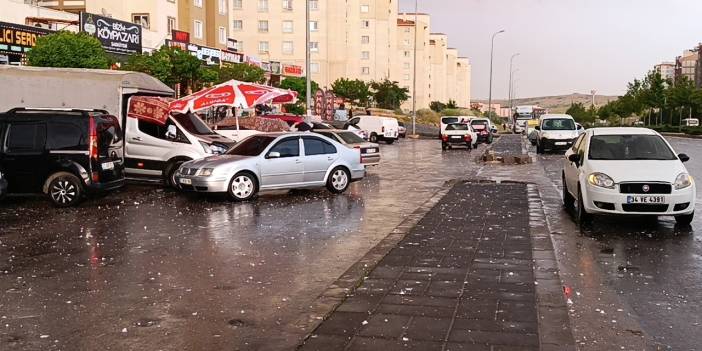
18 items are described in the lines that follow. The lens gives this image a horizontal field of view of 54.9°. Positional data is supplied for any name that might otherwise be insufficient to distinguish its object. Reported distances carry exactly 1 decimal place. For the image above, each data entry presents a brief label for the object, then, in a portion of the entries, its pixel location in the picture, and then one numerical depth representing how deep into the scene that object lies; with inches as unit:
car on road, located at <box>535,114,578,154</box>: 1296.8
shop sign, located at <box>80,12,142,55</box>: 1253.1
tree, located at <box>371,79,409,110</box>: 3580.2
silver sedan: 544.1
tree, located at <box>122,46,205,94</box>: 1159.0
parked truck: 639.8
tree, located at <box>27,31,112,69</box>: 980.6
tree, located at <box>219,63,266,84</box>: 1488.7
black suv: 507.5
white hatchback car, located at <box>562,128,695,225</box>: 396.8
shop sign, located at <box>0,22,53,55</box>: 1031.0
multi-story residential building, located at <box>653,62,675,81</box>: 7389.8
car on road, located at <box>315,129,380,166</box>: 836.0
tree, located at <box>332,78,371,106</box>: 3211.1
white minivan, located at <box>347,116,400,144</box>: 1755.7
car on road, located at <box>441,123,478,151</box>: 1486.2
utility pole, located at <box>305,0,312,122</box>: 1004.6
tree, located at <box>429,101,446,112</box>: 4740.2
